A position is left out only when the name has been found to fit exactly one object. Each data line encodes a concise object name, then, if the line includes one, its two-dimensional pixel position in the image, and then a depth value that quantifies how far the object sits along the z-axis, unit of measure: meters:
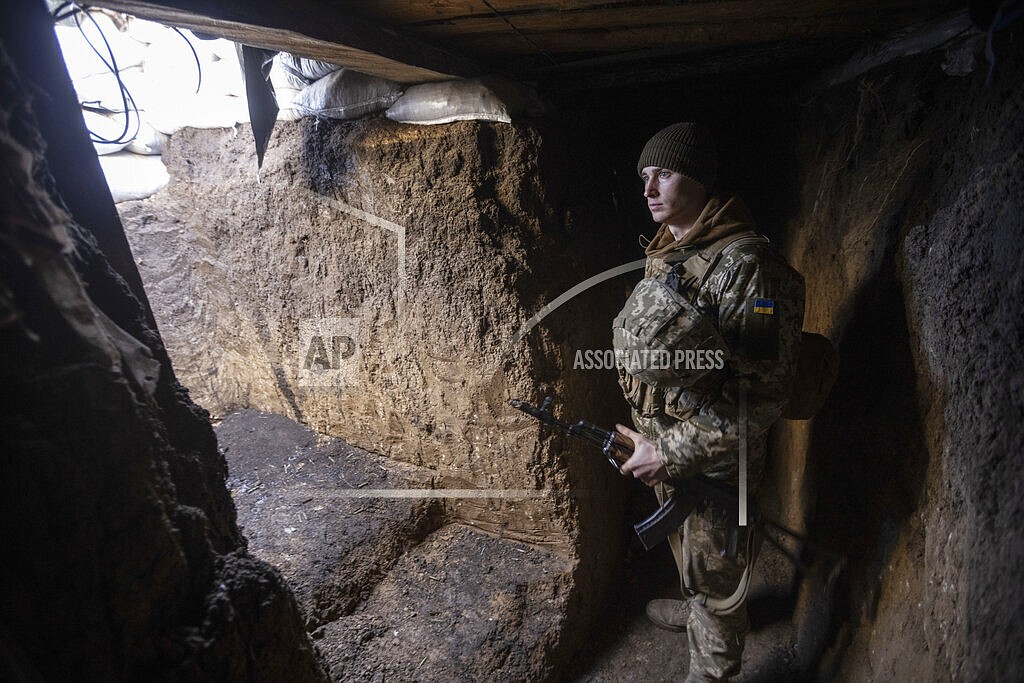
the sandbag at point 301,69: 1.99
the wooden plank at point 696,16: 1.39
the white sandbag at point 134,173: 2.69
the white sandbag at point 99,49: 2.31
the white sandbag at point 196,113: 2.35
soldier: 1.48
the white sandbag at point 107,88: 2.39
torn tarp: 1.84
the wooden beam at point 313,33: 1.14
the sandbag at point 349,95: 1.97
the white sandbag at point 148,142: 2.57
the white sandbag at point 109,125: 2.55
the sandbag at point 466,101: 1.86
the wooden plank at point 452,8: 1.32
